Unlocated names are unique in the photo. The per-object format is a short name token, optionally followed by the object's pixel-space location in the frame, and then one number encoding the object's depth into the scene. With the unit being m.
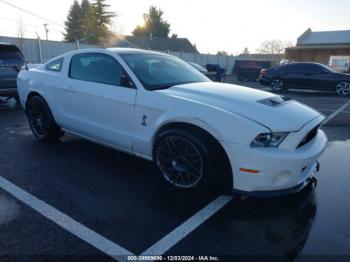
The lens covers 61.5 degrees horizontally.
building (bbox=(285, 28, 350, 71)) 33.66
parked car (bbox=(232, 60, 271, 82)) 23.12
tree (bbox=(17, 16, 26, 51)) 15.95
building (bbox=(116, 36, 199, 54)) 45.03
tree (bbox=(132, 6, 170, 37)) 55.19
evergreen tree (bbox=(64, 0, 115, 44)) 47.22
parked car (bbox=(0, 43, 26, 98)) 7.46
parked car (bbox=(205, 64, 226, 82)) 16.52
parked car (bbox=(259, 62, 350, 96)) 13.12
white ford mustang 2.81
